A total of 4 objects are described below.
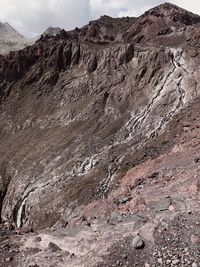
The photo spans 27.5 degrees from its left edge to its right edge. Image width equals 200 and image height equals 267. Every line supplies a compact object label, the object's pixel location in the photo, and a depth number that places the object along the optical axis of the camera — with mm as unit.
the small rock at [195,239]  14843
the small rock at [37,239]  18050
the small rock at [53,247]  16672
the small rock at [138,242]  15464
